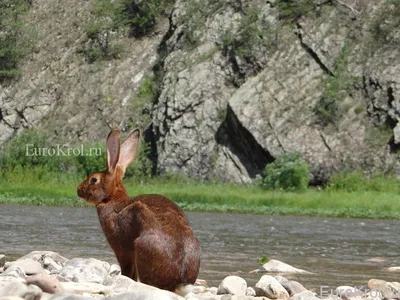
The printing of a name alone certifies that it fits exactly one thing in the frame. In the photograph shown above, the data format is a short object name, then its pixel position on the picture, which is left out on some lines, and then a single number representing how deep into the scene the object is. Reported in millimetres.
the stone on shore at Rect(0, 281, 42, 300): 10195
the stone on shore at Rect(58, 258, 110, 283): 15094
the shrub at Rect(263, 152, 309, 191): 61594
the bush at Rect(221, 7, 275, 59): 74375
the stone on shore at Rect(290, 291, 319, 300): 12896
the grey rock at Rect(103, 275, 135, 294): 12873
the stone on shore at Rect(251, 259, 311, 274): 19797
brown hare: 12891
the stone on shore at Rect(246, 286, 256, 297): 14750
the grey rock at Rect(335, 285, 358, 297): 15125
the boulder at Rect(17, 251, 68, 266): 17578
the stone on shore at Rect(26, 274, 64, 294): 11250
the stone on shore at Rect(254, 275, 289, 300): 14477
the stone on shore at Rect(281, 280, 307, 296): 14926
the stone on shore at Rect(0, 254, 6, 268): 17297
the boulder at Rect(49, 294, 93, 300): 9797
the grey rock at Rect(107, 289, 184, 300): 9715
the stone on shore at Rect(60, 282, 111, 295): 12138
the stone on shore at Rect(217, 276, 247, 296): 14180
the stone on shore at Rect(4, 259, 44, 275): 13871
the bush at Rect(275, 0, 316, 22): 75562
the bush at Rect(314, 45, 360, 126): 69062
